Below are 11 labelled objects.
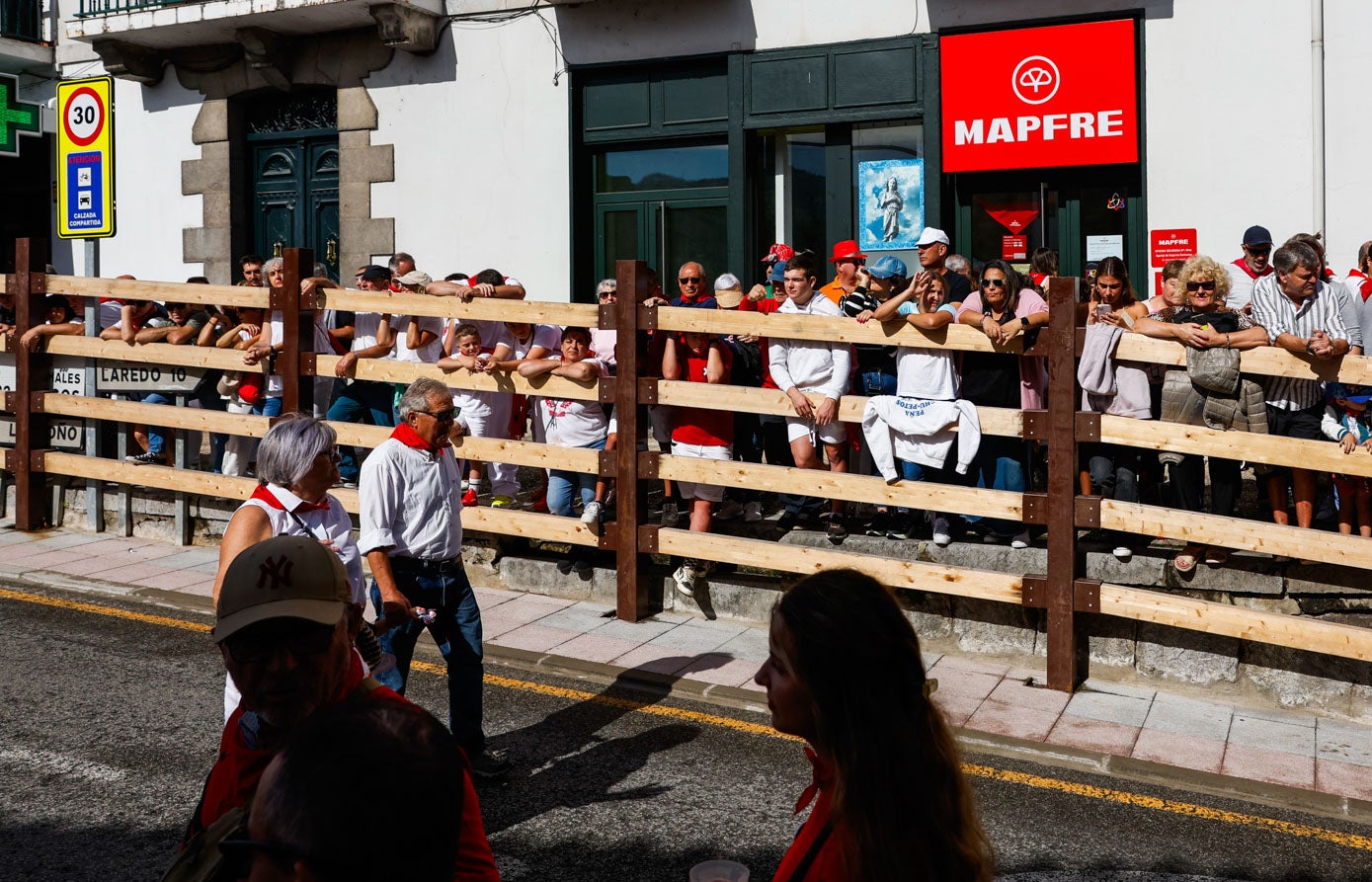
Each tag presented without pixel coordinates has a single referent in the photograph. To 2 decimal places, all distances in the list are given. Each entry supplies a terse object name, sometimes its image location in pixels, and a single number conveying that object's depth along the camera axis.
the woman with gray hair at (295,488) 4.41
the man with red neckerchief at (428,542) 5.70
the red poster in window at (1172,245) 12.22
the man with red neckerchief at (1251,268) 9.22
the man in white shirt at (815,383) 8.61
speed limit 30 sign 10.70
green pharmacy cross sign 13.27
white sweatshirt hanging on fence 7.99
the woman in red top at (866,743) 2.28
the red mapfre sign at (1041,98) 12.30
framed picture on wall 13.62
